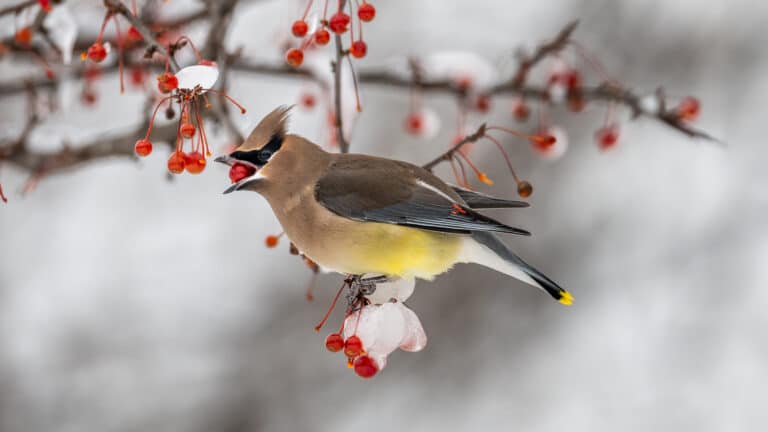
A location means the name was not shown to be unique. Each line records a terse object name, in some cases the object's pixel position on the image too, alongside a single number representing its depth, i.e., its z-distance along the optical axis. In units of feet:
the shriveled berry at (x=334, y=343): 13.46
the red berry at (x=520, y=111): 22.12
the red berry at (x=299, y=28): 14.42
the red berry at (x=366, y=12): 14.35
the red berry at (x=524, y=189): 14.26
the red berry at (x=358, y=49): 14.93
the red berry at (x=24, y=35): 16.35
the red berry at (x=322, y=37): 14.44
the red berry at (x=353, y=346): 13.26
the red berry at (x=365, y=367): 13.33
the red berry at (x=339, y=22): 13.69
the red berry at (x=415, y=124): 23.68
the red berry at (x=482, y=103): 21.74
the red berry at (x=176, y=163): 12.27
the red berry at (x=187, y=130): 12.52
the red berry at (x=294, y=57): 14.29
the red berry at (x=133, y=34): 14.72
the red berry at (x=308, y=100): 24.36
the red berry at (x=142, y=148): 12.57
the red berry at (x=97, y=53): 13.37
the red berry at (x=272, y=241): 15.49
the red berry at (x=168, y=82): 11.43
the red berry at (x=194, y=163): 12.78
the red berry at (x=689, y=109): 19.66
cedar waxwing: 15.26
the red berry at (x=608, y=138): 21.39
